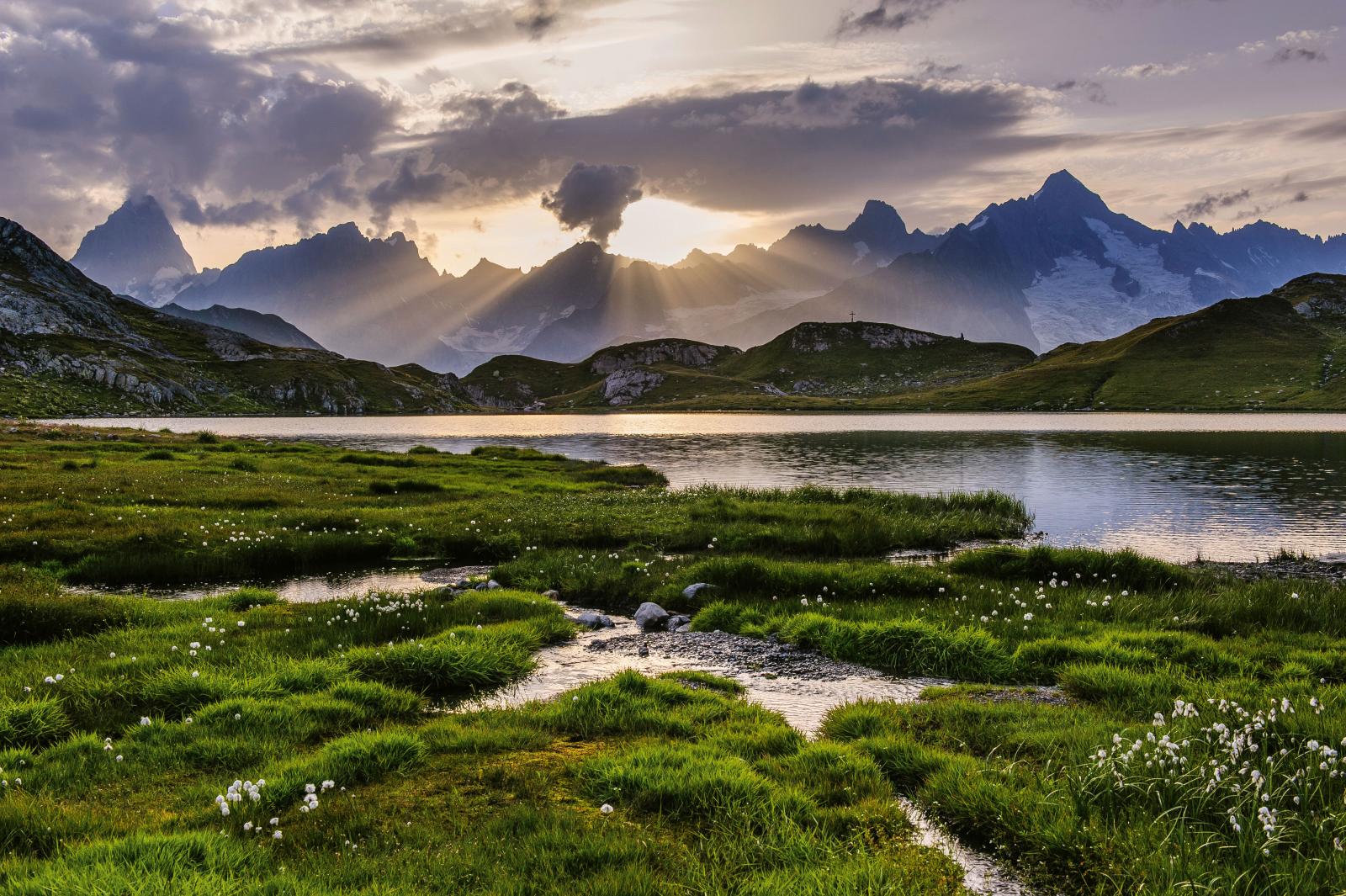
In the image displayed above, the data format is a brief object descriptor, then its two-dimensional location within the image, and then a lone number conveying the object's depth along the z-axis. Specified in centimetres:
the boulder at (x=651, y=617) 1827
